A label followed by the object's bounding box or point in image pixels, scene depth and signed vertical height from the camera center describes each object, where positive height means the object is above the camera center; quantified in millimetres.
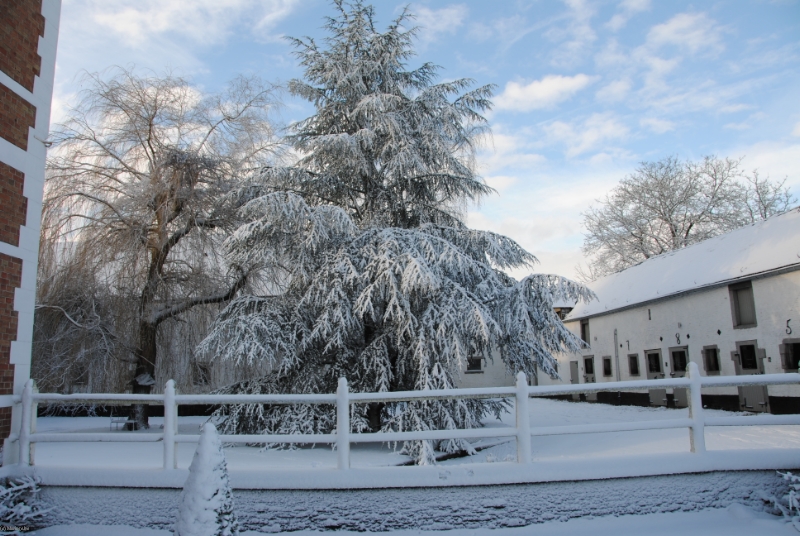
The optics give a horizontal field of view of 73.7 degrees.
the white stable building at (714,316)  13938 +1469
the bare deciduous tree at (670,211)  28156 +8124
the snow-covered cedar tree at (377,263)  9461 +1961
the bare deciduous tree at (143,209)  11047 +3488
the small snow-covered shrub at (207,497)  3682 -862
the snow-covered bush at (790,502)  5043 -1337
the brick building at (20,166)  5785 +2348
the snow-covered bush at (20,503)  5215 -1233
